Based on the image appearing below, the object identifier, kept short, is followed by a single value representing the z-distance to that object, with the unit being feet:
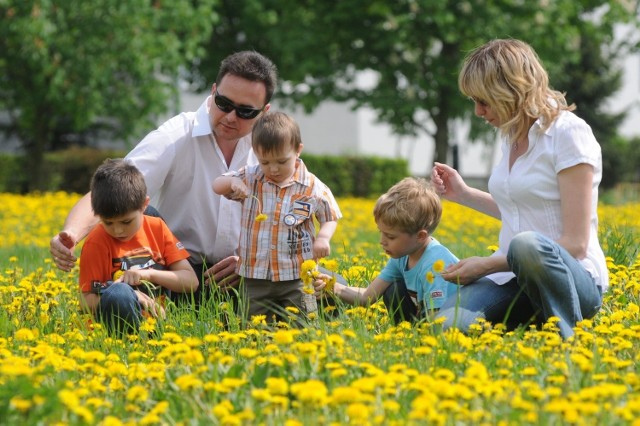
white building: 187.46
